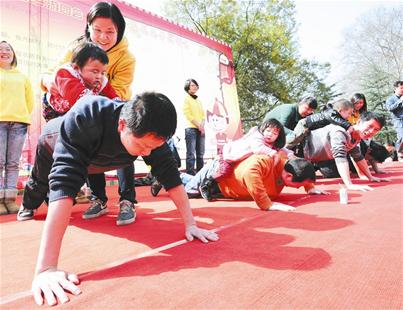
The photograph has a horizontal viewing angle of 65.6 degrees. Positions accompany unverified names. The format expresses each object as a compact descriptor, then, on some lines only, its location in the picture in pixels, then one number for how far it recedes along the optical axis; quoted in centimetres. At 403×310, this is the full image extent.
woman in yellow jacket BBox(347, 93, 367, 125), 453
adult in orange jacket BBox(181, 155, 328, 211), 221
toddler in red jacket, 171
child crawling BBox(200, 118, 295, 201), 264
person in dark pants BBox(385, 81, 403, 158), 522
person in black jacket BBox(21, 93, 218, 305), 99
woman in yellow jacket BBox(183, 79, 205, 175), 462
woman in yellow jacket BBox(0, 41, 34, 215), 267
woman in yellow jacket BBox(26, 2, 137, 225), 184
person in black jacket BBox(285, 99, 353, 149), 373
